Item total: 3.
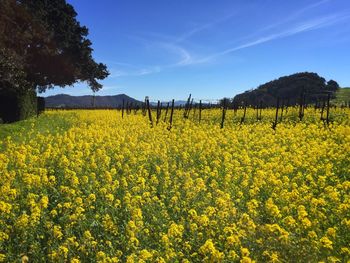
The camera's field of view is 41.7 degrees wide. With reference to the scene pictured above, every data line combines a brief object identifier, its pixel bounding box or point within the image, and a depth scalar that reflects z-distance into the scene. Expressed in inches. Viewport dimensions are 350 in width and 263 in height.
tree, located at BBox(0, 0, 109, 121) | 1216.8
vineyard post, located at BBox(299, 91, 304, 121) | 1126.7
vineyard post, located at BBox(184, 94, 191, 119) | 1330.0
